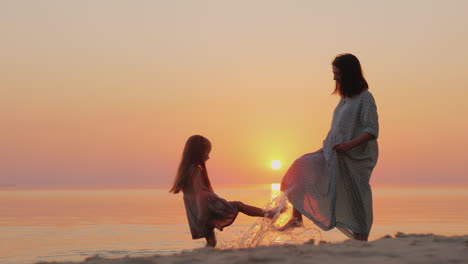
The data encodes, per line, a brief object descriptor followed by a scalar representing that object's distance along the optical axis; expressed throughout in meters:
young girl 8.56
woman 7.49
